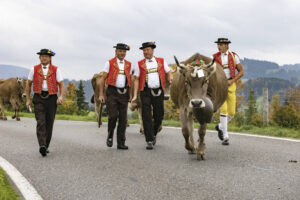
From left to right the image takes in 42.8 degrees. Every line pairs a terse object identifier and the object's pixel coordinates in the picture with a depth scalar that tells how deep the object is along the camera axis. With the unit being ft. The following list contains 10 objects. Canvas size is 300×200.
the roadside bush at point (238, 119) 46.21
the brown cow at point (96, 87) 41.72
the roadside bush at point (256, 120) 43.52
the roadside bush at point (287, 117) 42.57
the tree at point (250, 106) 46.23
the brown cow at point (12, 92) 58.03
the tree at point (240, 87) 206.86
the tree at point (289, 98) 50.40
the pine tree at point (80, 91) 246.88
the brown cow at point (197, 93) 19.71
